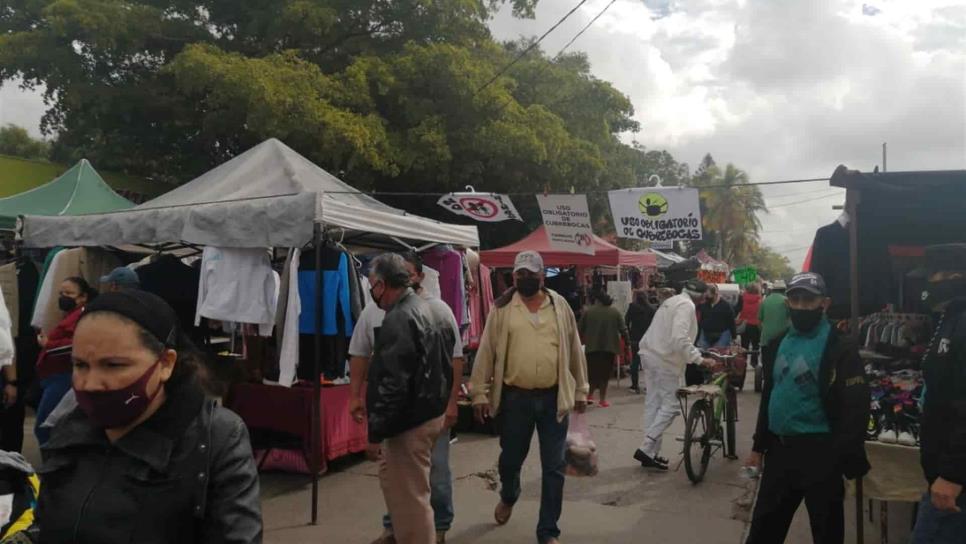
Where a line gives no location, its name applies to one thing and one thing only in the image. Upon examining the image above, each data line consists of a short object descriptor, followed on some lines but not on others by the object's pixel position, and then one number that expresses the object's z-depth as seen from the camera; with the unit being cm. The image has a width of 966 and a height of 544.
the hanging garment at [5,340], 473
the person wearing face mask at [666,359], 684
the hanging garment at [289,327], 577
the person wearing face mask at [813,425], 364
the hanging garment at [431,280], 713
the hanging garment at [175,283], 750
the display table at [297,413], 657
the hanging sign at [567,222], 889
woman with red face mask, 169
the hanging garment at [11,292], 680
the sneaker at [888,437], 450
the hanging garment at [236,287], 600
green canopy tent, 1028
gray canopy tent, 552
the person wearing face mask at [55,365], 504
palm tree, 6162
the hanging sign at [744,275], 2632
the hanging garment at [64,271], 645
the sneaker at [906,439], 444
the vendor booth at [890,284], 444
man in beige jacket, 477
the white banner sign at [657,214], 819
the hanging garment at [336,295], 602
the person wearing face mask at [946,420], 297
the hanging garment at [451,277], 776
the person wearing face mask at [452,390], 452
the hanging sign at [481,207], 828
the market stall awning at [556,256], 1435
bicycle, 654
